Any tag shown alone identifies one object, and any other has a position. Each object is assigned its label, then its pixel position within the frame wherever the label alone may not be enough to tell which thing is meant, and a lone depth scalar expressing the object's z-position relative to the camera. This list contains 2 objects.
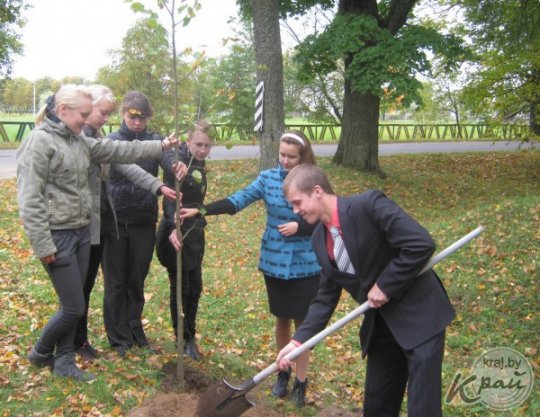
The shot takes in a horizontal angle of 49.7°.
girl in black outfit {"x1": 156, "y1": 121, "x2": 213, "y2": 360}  4.25
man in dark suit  2.81
